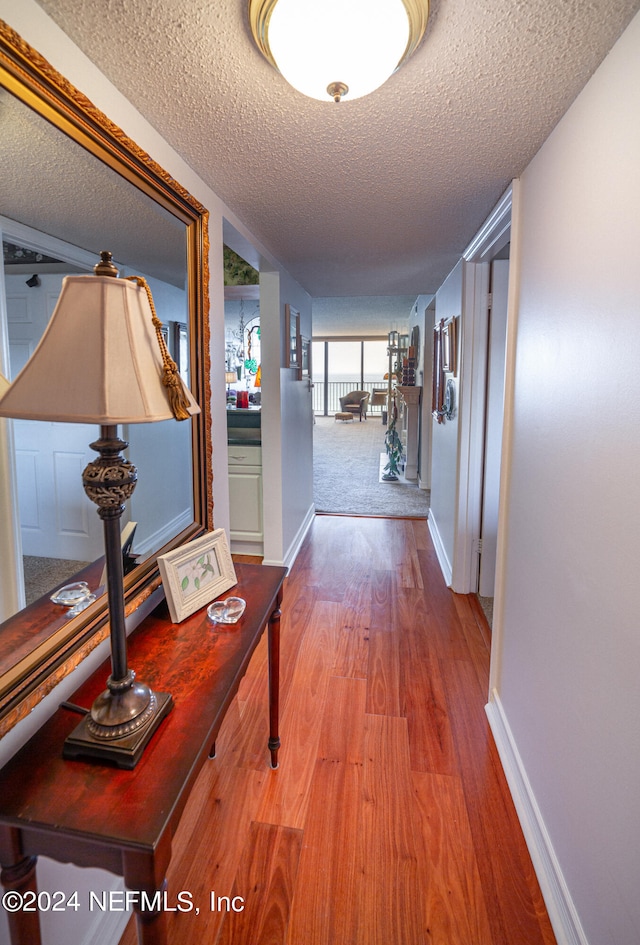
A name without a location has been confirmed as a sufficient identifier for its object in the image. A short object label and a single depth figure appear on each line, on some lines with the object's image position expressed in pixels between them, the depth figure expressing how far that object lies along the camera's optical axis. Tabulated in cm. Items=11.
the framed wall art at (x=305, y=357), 378
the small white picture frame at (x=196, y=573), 126
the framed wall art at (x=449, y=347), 299
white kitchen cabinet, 348
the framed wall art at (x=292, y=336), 317
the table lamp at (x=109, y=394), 72
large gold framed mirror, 86
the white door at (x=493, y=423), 262
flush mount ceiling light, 85
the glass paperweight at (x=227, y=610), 128
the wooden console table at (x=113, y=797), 69
